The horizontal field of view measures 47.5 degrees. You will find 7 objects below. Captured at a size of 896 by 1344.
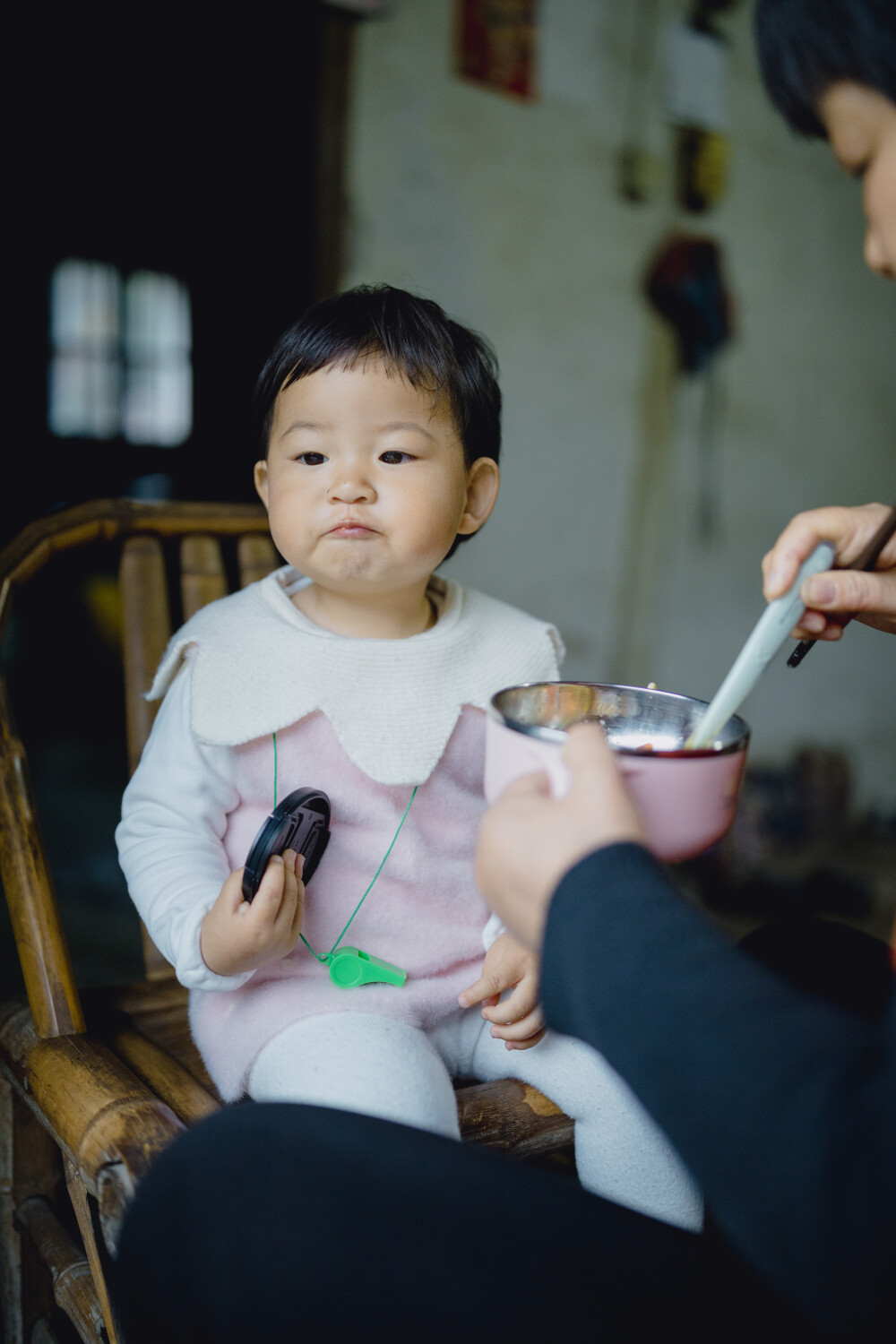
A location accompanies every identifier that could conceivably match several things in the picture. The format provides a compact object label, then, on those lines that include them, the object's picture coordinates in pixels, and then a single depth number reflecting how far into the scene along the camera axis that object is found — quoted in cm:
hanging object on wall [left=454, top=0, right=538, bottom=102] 208
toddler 77
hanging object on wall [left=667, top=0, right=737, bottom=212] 249
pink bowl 52
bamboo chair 71
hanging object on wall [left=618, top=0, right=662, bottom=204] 239
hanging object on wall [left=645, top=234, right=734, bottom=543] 254
